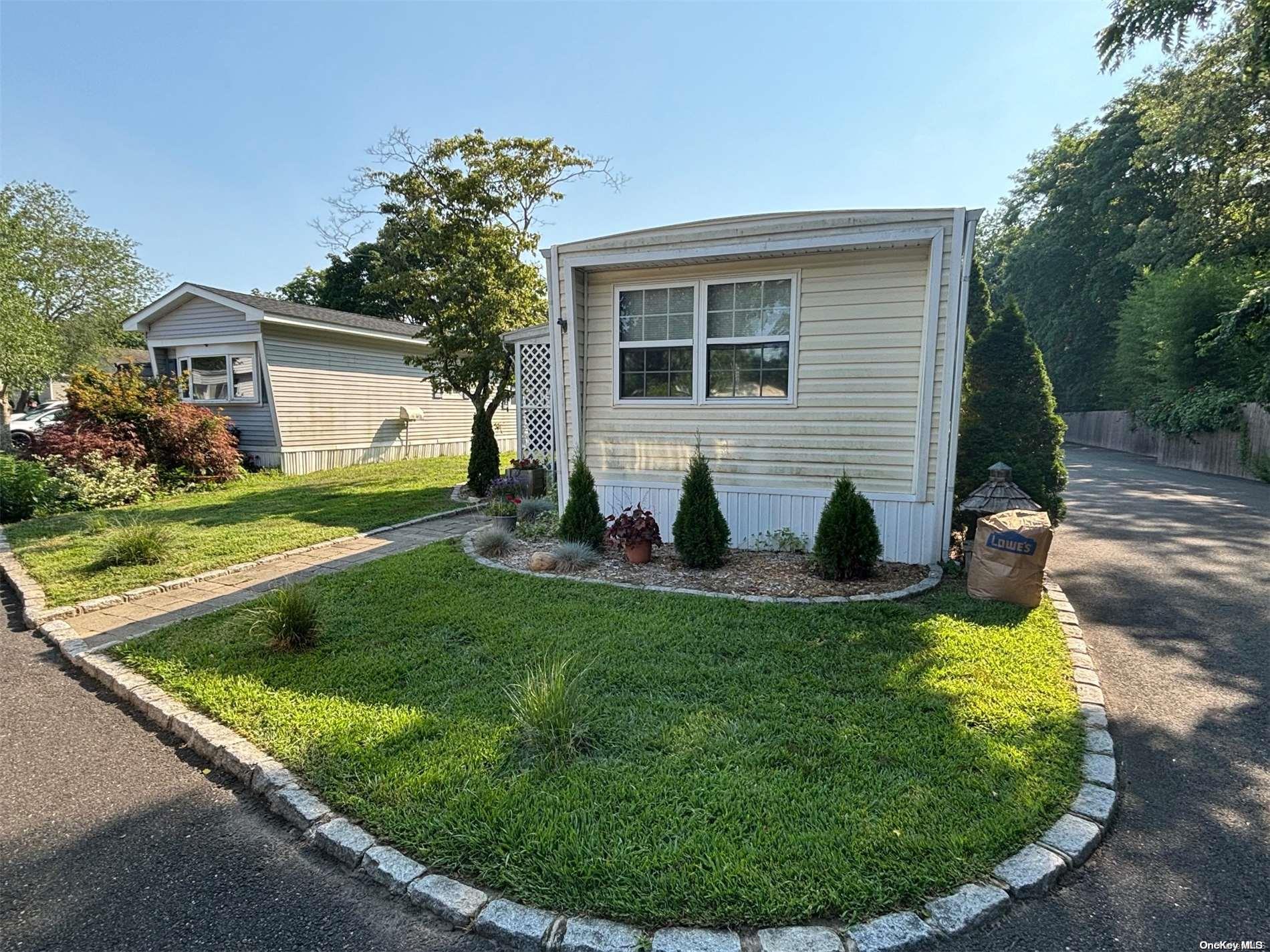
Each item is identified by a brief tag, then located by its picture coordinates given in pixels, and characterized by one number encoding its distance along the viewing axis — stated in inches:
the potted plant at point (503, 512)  307.3
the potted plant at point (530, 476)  370.3
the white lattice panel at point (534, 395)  421.7
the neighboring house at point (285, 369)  509.0
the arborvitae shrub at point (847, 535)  206.5
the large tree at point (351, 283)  1108.5
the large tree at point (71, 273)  745.6
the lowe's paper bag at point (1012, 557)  185.3
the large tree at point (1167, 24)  456.4
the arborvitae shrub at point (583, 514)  248.1
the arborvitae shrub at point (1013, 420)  258.7
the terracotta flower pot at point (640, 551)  236.1
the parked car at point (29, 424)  642.5
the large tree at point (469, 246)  407.2
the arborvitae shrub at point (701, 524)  224.1
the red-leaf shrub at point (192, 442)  425.1
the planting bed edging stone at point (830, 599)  190.7
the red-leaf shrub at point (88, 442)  378.9
